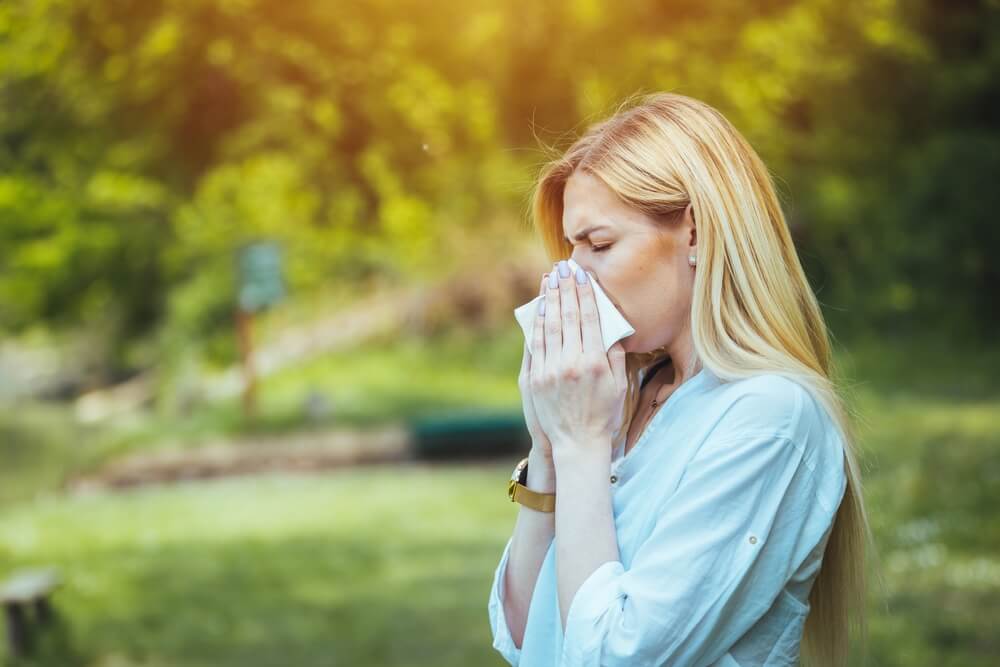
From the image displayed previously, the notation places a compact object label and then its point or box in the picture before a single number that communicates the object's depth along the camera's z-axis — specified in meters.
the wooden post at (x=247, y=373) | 13.51
